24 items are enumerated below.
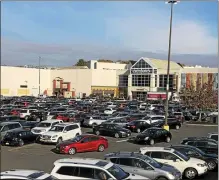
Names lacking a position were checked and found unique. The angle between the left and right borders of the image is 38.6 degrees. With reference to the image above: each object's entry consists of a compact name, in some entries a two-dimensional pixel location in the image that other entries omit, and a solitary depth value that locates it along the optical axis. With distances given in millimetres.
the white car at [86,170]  10862
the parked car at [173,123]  34089
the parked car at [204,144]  19381
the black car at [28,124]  27353
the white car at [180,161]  15241
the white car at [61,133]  23548
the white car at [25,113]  37837
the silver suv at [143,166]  13030
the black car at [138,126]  31231
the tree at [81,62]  145292
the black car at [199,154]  16665
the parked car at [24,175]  8701
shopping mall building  84848
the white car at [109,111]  44348
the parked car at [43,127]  25809
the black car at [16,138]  22811
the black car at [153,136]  24735
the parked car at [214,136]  23468
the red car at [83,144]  20258
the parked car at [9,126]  24648
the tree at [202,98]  44998
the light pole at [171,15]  26029
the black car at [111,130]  27758
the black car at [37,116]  37052
